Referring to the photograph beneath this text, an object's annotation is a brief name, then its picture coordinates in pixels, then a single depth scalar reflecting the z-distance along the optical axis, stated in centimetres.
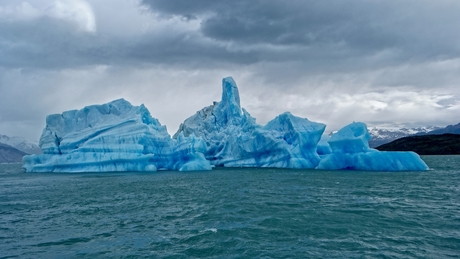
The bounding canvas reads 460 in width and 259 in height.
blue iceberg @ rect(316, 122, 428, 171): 3045
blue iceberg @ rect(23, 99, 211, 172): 3503
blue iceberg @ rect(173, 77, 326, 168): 3659
